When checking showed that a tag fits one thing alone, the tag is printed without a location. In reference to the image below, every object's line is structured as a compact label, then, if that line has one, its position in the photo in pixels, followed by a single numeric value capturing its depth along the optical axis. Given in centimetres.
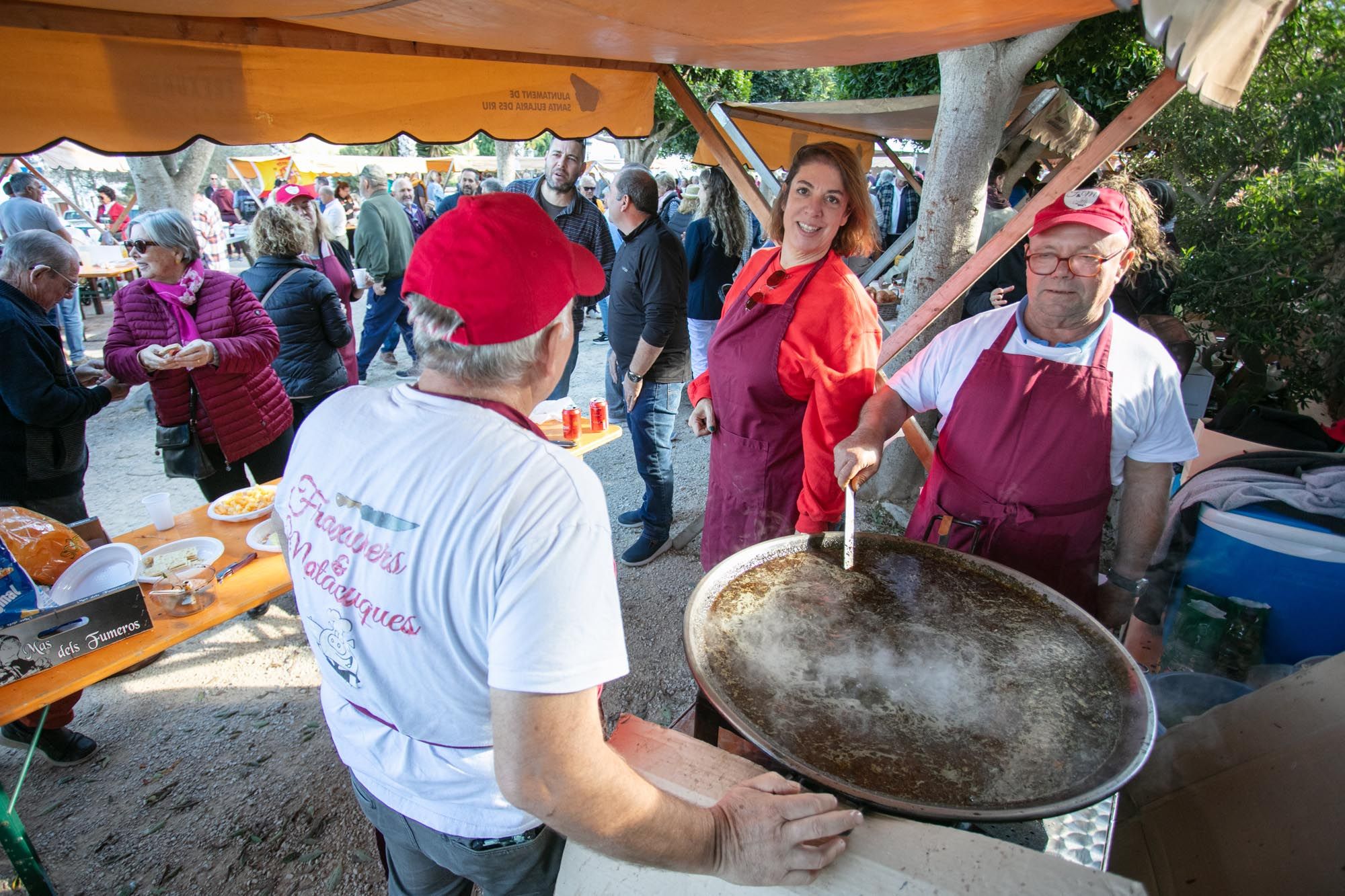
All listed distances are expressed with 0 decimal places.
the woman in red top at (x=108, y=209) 1235
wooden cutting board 101
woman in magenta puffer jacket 303
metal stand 194
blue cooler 233
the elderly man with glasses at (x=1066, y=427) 178
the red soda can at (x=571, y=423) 363
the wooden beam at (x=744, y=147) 431
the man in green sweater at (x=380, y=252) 661
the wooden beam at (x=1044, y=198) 230
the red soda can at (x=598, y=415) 376
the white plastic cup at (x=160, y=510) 267
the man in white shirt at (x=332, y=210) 881
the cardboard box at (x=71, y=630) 189
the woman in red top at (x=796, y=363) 223
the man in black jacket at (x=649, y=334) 369
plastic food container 222
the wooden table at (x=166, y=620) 190
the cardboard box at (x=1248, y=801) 146
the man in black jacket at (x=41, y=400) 265
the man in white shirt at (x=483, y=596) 93
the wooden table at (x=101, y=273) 923
